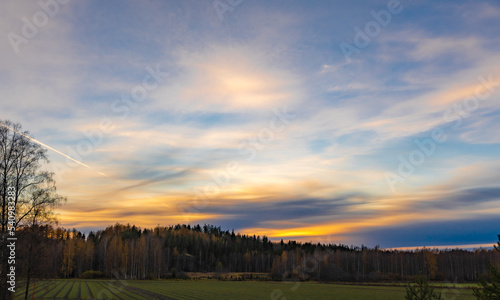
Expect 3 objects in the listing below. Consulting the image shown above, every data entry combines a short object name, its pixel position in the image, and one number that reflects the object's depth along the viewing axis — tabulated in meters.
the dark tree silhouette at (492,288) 17.06
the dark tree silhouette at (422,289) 22.70
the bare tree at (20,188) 36.78
